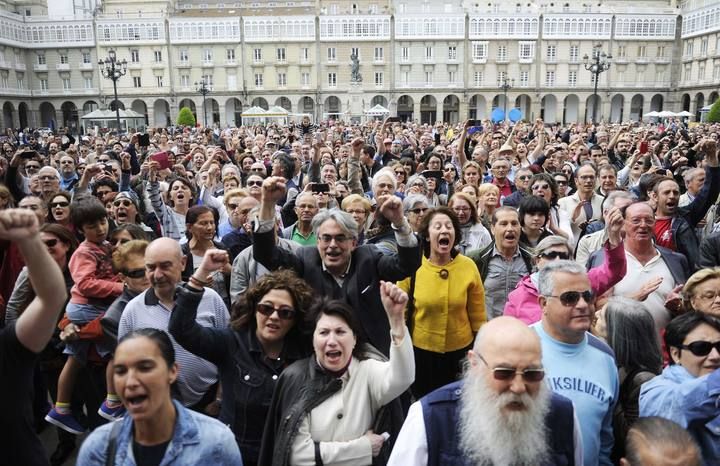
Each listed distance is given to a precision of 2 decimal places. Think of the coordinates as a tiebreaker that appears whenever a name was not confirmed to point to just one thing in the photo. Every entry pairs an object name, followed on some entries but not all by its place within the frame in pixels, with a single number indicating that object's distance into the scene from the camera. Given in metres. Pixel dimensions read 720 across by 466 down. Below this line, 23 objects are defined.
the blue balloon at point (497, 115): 31.90
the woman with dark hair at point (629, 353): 2.89
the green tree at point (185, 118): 43.38
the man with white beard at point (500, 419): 2.25
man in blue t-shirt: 2.74
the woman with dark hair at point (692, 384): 2.51
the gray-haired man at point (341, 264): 3.94
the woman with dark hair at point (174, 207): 6.62
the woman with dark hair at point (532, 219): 4.85
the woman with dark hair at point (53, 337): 4.15
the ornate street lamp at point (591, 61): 56.23
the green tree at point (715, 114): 32.81
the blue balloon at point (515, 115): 33.20
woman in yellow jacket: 4.27
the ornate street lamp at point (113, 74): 29.82
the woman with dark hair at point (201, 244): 4.67
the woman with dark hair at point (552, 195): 5.78
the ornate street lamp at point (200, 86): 58.94
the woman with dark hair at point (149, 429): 2.34
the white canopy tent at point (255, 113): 31.98
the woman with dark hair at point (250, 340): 3.09
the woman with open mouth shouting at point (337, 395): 2.70
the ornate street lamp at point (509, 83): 59.18
